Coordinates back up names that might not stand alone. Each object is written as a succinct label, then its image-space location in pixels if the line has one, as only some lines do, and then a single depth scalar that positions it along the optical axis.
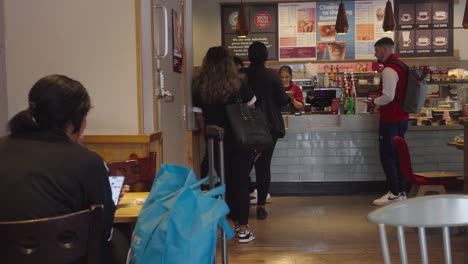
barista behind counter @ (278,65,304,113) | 8.05
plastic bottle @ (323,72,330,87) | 9.80
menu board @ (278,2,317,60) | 10.12
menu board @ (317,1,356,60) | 10.09
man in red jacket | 6.74
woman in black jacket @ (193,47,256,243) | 5.30
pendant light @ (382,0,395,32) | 7.67
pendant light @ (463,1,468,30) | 7.92
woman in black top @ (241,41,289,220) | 6.09
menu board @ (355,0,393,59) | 10.09
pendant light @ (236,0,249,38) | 8.44
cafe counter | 7.68
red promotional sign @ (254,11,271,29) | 10.18
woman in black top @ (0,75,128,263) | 2.26
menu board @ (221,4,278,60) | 10.14
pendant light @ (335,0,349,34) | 7.88
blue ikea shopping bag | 2.40
